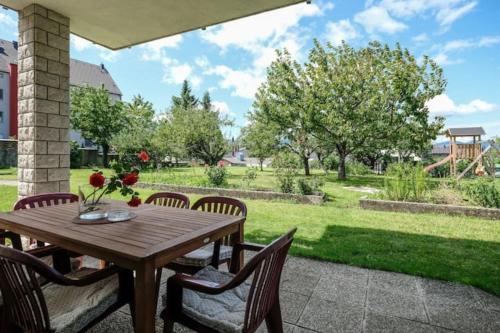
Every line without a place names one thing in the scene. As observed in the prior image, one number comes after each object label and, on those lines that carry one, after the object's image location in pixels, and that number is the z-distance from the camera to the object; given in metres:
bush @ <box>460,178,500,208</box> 5.25
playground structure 10.99
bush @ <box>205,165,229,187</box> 8.00
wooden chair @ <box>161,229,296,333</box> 1.27
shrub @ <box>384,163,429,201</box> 5.86
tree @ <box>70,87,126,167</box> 18.33
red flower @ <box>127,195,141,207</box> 2.04
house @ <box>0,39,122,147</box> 21.39
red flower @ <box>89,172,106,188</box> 1.85
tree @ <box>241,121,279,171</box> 14.83
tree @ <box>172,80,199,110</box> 38.47
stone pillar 2.92
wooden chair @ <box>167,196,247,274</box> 2.14
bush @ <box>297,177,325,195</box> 6.73
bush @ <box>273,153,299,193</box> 7.01
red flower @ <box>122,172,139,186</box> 1.93
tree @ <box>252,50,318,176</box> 11.41
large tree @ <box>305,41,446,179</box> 10.44
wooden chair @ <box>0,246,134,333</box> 1.19
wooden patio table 1.30
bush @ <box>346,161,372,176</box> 15.61
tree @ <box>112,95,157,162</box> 15.61
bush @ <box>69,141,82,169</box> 15.77
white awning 2.79
